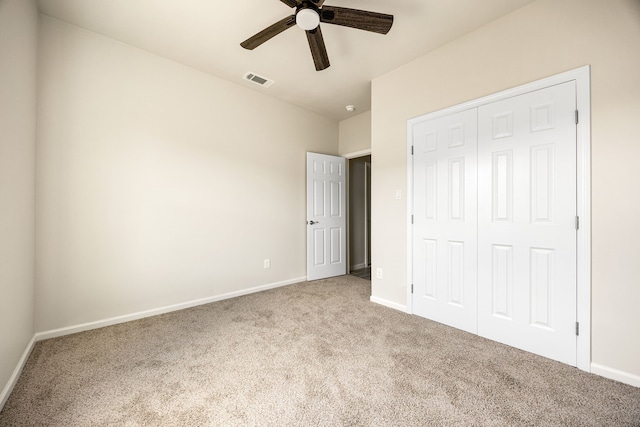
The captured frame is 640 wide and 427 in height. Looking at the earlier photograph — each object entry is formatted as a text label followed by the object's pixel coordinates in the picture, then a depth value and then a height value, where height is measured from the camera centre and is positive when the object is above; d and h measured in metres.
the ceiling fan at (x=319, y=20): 1.73 +1.33
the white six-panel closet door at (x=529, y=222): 1.87 -0.10
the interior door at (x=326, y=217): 4.15 -0.10
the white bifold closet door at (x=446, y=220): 2.38 -0.10
